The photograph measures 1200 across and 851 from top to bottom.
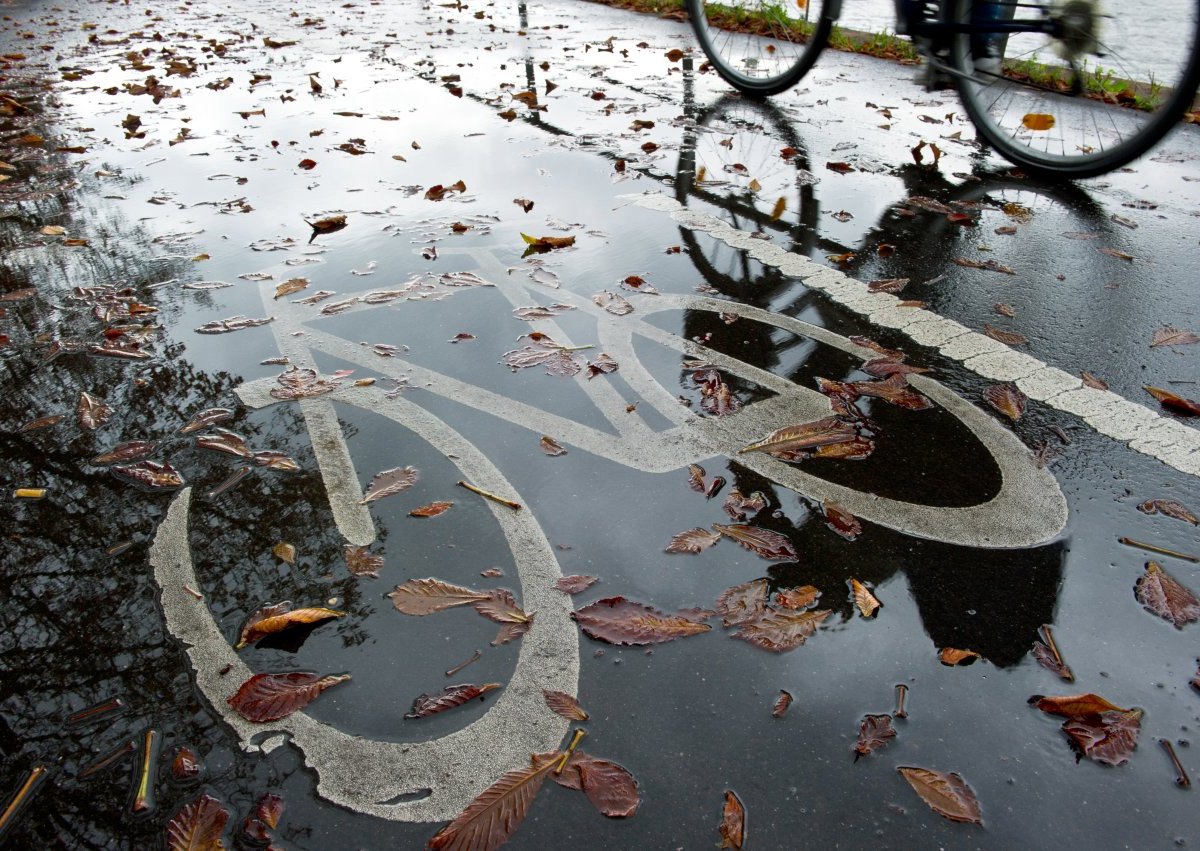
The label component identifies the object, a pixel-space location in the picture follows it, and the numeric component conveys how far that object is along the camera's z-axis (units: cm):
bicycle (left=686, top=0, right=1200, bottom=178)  437
